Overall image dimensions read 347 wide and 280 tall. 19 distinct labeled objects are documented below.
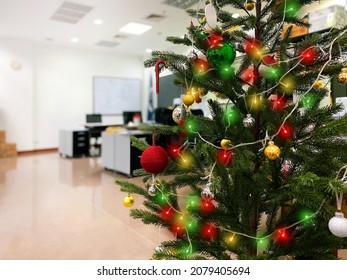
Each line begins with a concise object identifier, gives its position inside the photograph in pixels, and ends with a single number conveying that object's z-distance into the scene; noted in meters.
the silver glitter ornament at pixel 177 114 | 1.11
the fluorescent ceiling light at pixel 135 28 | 6.30
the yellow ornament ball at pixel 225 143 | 0.93
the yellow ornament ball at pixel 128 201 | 1.11
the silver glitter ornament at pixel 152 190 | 1.02
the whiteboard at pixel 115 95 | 9.37
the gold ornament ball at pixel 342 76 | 0.87
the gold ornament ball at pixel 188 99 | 0.98
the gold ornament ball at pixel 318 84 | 0.98
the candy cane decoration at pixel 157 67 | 1.03
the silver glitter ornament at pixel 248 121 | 0.90
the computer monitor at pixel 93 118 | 8.12
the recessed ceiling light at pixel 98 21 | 5.96
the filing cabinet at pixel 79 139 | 7.25
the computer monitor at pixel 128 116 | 7.56
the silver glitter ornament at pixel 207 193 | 0.85
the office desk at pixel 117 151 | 5.23
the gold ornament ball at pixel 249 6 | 1.06
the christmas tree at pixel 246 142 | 0.89
